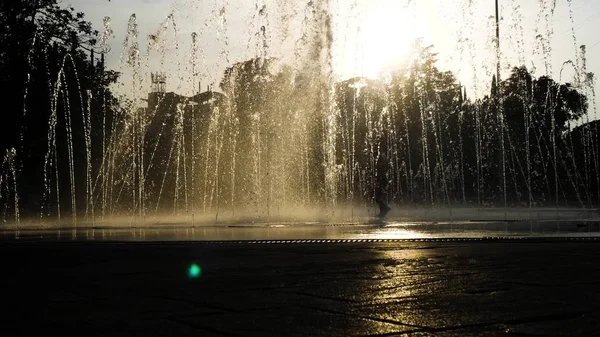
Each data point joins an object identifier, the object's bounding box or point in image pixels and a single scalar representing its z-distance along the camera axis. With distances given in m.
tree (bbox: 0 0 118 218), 34.09
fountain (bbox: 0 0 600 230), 34.16
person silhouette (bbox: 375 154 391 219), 24.88
